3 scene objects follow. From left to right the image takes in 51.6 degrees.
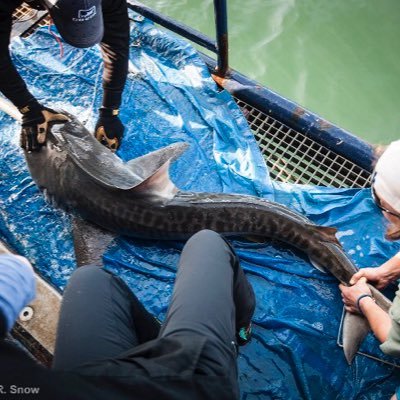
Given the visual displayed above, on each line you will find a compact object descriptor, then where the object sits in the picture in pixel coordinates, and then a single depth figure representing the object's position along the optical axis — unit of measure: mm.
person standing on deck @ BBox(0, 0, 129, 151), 2293
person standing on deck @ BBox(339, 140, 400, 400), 1851
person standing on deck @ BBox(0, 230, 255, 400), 1017
